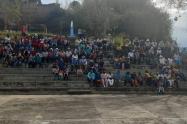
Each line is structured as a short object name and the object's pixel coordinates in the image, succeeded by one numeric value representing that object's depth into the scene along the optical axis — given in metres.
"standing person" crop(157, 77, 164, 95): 14.30
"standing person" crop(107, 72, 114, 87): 14.69
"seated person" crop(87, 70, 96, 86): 14.68
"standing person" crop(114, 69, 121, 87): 14.89
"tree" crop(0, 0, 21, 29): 25.91
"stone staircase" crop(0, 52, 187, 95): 13.96
